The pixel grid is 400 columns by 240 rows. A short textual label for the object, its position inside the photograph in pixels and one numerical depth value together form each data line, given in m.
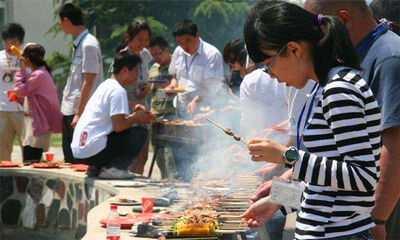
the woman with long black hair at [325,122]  2.81
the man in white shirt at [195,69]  9.96
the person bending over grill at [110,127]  8.39
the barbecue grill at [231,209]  4.48
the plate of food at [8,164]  9.58
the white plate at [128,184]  7.76
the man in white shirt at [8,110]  10.91
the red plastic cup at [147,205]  5.91
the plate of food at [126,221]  5.31
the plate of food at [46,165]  9.36
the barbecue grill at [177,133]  9.30
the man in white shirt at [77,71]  9.52
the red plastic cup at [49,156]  9.78
